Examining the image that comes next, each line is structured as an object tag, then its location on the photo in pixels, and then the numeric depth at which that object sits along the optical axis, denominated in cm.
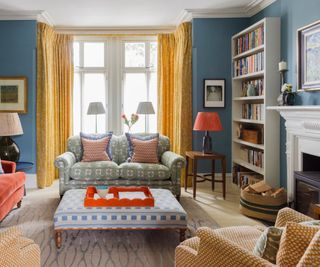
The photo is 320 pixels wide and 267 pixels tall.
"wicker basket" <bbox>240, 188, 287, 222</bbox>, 306
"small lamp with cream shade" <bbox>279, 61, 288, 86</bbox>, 339
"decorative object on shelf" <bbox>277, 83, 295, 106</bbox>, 329
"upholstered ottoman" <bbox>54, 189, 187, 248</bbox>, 244
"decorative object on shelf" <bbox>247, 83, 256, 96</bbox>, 406
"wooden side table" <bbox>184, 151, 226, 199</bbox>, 384
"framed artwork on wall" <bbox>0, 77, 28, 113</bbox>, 447
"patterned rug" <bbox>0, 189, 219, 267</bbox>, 226
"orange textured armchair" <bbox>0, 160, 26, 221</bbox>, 275
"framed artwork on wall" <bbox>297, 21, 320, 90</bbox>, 294
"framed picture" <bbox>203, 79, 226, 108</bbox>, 454
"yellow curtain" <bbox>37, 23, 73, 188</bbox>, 446
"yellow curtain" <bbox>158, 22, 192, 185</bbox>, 456
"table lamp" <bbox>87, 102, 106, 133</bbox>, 447
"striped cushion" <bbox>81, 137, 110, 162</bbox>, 396
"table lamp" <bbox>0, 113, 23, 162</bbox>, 368
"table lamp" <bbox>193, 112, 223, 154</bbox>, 389
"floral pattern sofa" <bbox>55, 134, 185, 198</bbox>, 365
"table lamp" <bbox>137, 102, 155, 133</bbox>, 455
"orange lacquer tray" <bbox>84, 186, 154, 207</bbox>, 252
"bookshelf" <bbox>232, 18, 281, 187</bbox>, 368
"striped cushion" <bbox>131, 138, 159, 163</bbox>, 396
